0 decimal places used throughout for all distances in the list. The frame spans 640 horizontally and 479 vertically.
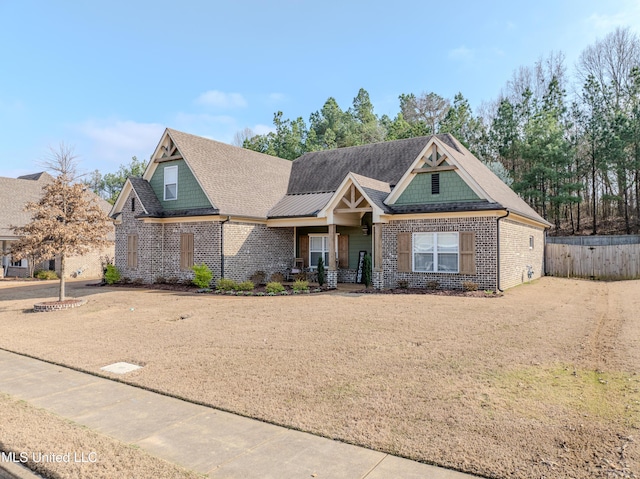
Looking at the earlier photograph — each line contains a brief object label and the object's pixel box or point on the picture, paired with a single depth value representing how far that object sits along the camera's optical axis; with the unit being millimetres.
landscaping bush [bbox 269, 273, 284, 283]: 19875
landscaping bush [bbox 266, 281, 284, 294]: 16344
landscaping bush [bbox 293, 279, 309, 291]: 16625
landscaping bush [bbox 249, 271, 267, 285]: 19484
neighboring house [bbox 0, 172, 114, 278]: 27702
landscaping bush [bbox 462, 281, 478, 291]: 15141
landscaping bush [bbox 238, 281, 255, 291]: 16938
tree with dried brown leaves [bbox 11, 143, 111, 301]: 13648
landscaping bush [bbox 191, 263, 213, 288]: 17672
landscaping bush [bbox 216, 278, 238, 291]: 17156
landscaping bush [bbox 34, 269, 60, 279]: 26245
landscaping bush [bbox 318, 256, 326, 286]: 18891
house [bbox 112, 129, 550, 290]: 15945
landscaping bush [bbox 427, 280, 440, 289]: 15909
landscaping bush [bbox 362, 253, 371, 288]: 17481
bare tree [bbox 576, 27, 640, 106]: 34562
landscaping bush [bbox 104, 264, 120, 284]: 20469
